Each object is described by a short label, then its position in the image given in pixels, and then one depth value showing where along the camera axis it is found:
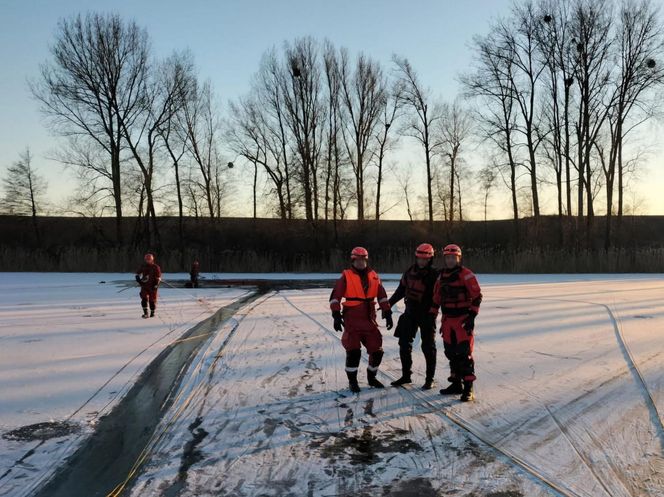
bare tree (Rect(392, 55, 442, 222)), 37.09
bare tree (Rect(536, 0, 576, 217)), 29.59
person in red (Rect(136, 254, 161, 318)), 11.84
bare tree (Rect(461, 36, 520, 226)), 30.89
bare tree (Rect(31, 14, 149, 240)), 31.64
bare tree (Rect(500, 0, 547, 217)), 30.42
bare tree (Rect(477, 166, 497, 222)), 33.72
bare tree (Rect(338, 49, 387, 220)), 37.66
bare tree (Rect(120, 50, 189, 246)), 33.94
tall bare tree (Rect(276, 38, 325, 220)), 36.03
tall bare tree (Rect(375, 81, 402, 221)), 38.50
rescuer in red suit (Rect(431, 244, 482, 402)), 5.54
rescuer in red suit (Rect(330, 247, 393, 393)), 5.95
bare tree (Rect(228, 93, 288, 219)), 38.75
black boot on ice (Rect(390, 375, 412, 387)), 6.09
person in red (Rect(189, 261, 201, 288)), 20.00
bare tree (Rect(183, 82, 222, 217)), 39.35
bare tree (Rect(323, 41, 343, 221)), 36.75
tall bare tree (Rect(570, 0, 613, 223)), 28.69
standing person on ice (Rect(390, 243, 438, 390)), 6.10
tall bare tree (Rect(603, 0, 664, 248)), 28.12
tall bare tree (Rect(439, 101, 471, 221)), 39.94
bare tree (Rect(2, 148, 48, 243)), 42.94
